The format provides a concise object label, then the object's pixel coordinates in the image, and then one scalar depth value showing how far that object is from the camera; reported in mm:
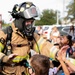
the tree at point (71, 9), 52138
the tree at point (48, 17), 60594
